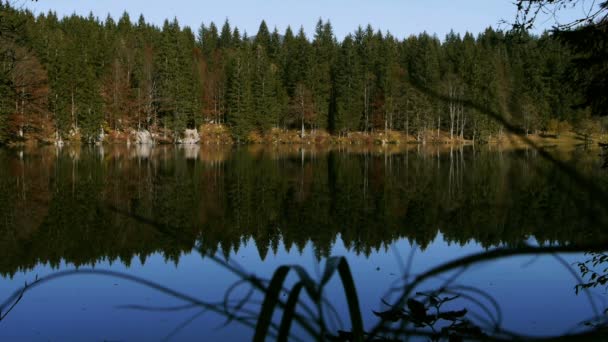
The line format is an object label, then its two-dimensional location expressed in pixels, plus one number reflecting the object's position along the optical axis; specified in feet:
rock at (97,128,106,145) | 197.65
